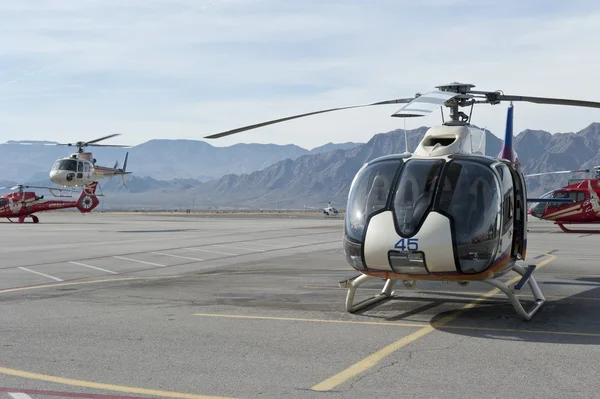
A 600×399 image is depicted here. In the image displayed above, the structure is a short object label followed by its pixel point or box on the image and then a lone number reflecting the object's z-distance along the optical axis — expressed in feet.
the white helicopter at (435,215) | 32.99
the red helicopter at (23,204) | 184.03
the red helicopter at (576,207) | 119.65
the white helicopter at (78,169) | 173.06
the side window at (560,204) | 123.63
